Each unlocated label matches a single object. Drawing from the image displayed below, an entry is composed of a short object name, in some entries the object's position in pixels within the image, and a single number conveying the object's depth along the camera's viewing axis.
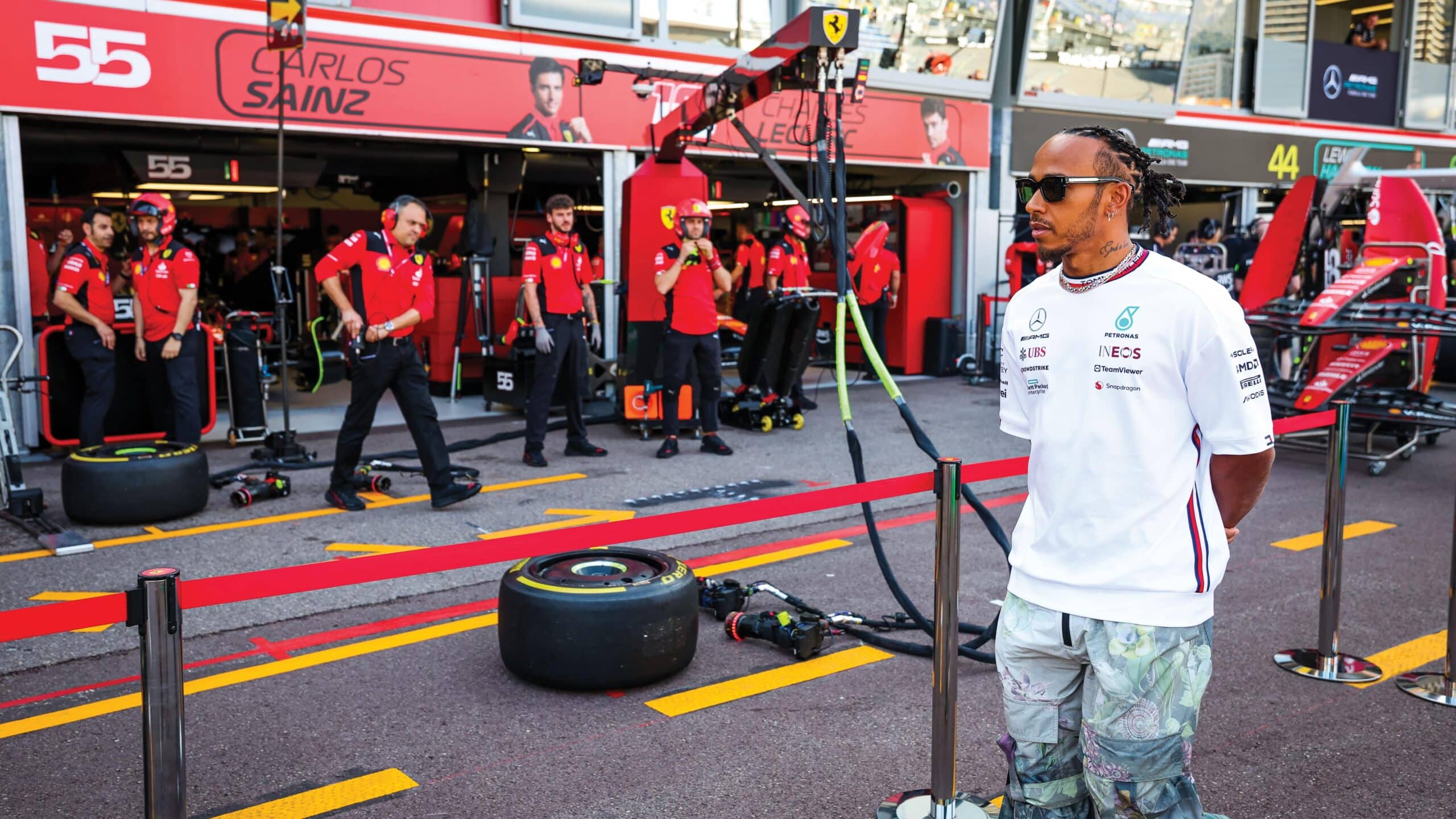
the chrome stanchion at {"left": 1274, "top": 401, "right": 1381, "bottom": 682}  4.61
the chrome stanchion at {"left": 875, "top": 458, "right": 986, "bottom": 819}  3.19
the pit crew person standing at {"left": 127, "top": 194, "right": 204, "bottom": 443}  8.88
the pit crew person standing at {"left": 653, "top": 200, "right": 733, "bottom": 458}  9.62
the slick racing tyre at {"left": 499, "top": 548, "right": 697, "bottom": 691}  4.30
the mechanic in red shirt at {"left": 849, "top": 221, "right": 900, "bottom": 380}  13.71
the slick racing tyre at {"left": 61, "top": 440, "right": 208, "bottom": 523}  7.05
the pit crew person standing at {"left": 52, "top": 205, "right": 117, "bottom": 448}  8.77
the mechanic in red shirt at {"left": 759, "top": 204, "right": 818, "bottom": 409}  12.62
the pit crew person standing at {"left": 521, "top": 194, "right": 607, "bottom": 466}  9.41
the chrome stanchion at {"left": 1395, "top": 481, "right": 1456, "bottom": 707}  4.45
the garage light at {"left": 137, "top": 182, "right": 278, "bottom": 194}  17.00
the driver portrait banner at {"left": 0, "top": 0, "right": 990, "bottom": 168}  9.69
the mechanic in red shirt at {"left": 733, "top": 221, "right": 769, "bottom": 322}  13.26
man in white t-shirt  2.27
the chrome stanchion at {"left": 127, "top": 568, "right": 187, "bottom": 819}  2.32
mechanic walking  7.43
